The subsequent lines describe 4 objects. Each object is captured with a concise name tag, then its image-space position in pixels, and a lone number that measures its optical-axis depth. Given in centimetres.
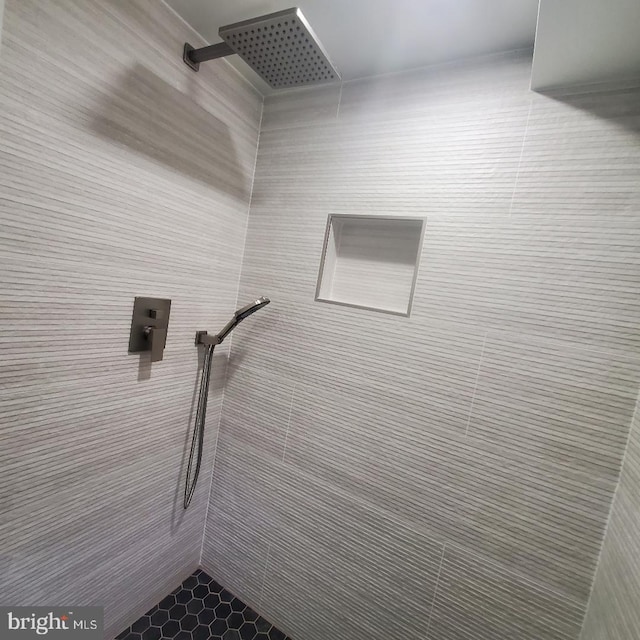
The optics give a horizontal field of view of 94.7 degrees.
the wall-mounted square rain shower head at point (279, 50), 67
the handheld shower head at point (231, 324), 105
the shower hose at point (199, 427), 114
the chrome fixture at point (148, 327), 93
